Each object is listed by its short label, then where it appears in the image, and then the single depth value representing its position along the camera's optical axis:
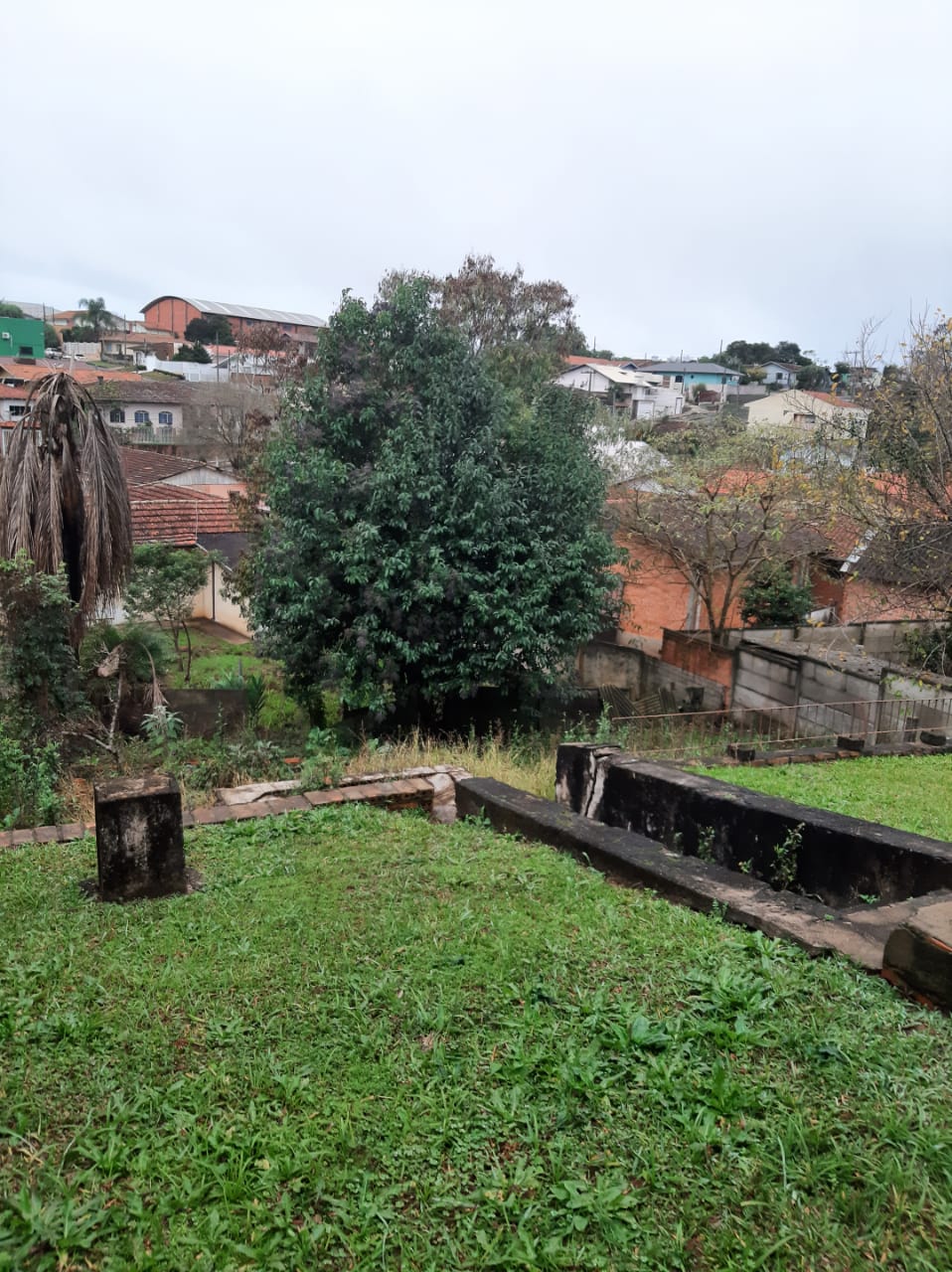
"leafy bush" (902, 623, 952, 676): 12.11
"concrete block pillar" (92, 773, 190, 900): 4.49
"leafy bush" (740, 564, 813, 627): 16.39
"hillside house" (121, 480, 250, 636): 19.55
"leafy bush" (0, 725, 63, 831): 7.23
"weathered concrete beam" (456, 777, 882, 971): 3.70
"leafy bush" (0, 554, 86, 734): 9.55
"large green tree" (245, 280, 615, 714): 10.52
